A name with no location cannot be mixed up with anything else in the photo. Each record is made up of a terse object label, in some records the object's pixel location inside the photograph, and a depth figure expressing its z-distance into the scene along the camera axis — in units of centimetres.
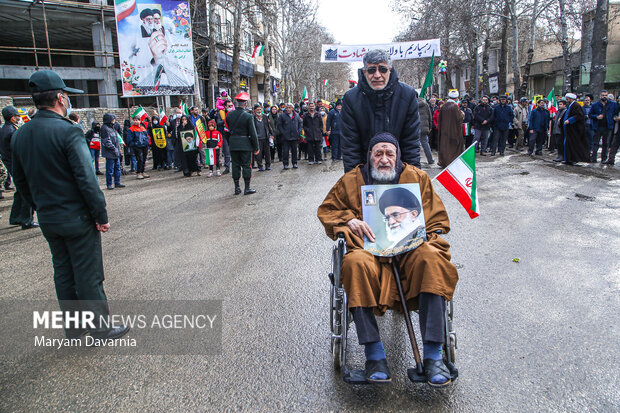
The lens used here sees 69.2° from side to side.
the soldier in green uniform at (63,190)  319
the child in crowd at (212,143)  1266
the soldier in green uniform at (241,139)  954
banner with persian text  1812
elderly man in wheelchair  269
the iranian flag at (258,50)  2375
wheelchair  268
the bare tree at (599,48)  1447
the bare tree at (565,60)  2027
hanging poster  1759
